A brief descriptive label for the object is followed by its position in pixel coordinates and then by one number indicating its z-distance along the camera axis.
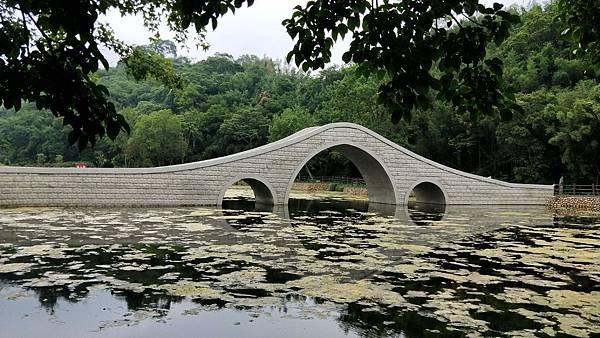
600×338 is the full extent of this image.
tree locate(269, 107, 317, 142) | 34.81
